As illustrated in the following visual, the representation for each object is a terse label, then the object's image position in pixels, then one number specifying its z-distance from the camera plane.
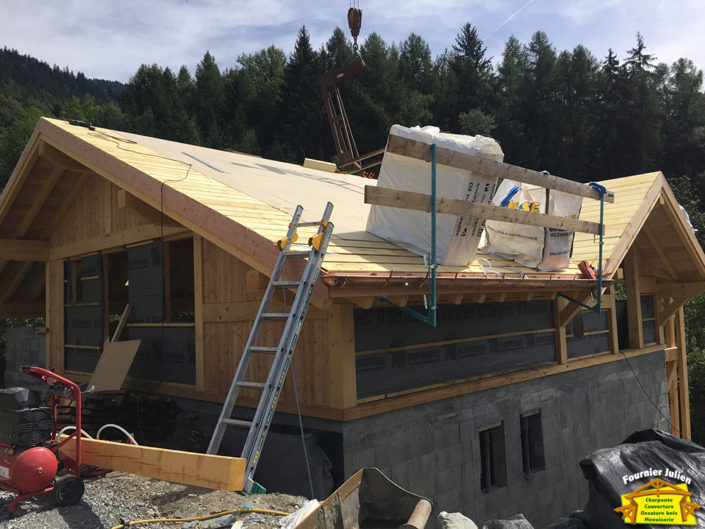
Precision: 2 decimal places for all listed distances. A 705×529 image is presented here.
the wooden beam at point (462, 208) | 5.61
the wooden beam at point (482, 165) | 5.59
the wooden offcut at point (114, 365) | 8.20
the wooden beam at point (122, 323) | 9.02
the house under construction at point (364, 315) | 6.23
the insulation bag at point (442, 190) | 6.39
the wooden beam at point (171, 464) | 4.09
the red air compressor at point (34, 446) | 5.10
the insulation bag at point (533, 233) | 7.76
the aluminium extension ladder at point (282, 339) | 4.48
